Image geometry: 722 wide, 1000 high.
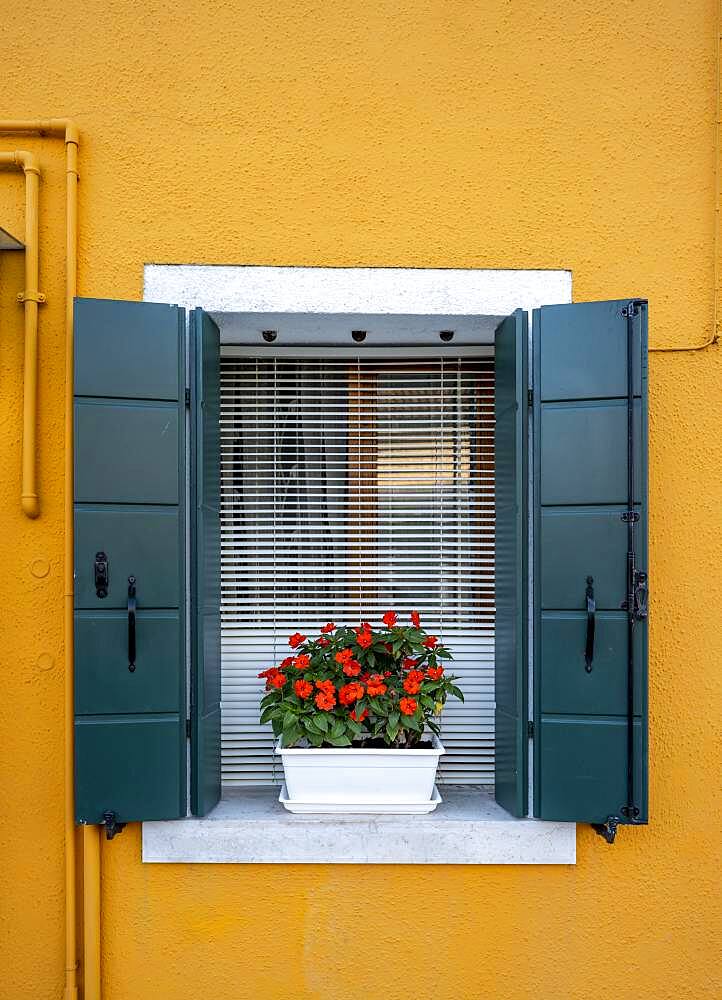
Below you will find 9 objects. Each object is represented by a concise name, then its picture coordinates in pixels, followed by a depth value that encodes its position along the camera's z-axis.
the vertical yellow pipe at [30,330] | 3.23
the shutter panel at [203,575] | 3.17
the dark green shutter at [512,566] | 3.19
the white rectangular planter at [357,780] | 3.20
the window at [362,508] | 3.67
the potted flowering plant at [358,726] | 3.20
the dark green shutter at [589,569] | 3.10
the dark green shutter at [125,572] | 3.08
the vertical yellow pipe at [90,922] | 3.18
